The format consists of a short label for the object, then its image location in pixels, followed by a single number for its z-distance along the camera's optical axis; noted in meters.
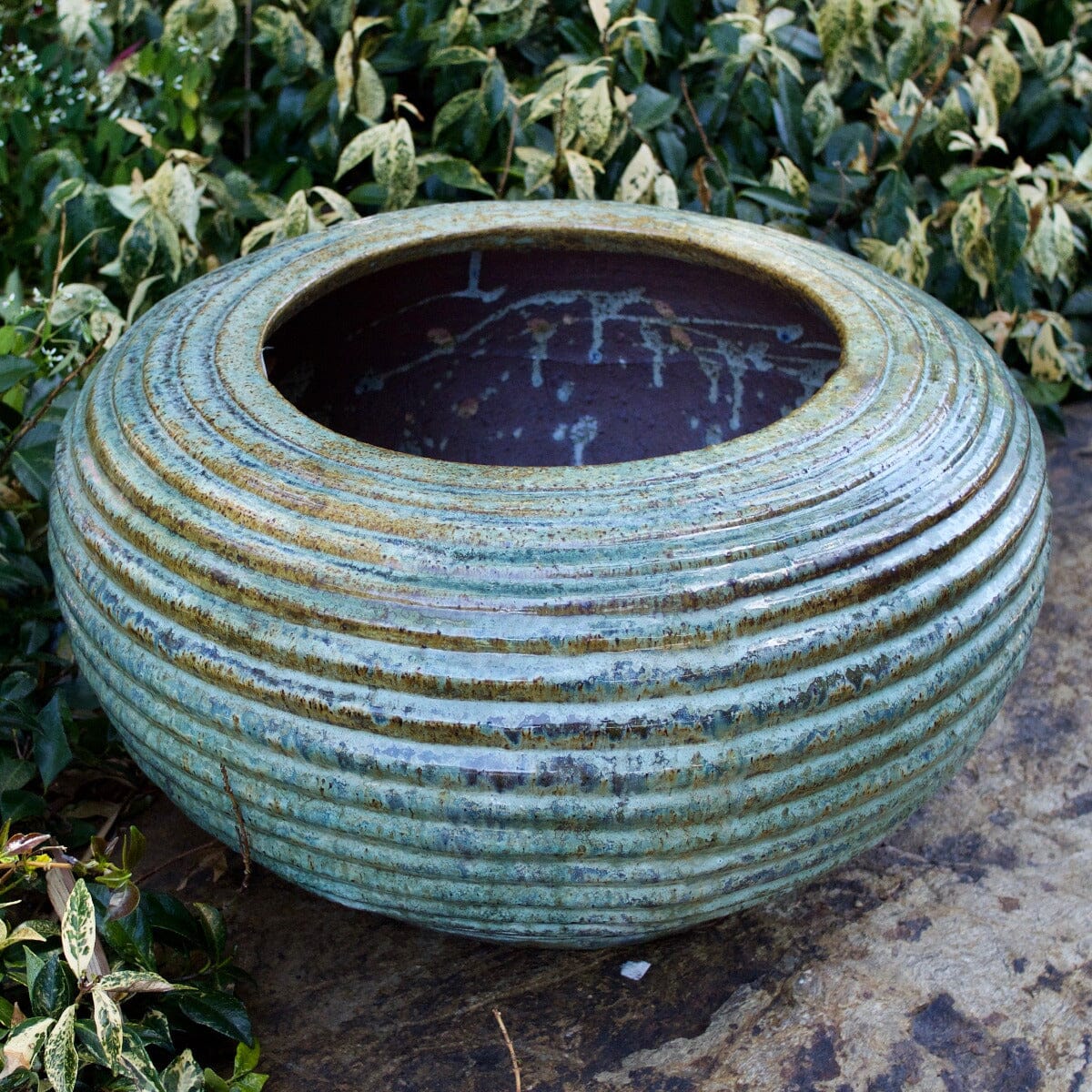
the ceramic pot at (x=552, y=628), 1.00
